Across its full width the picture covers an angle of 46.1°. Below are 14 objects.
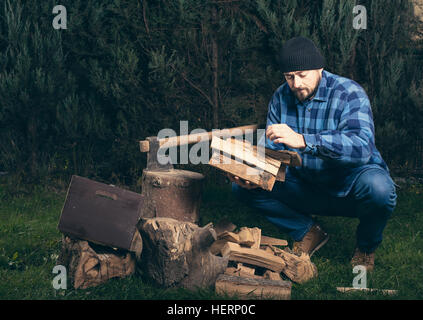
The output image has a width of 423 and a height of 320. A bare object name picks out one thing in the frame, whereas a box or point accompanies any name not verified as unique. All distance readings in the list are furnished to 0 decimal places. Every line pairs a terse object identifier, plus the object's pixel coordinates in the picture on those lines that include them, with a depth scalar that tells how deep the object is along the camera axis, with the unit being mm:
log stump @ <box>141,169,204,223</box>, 3846
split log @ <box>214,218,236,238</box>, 3869
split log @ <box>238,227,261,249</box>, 3629
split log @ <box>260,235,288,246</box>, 3937
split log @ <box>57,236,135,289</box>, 3221
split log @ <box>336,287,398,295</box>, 3195
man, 3322
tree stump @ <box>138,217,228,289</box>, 3164
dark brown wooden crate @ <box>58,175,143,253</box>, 3273
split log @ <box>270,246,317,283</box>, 3436
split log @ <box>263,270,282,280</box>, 3389
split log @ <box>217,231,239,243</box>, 3643
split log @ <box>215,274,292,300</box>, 3084
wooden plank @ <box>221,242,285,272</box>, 3445
